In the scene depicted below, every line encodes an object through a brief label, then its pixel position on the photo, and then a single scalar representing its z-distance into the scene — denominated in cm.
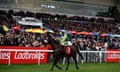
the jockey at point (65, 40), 1827
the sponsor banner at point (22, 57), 2024
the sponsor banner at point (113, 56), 2536
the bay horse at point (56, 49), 1755
